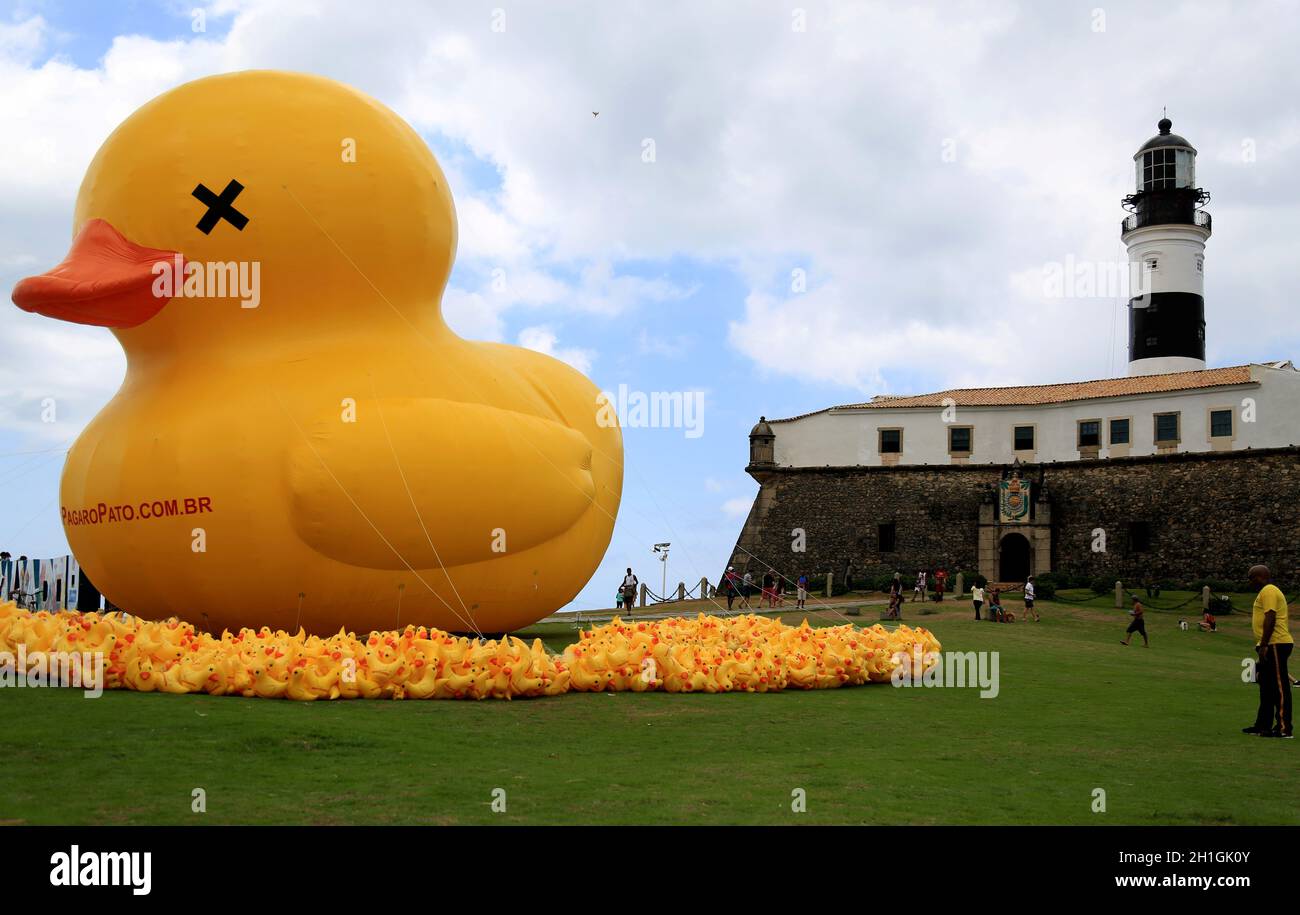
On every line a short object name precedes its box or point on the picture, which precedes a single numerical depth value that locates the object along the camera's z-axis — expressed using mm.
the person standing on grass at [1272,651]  11094
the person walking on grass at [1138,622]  26222
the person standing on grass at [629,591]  33025
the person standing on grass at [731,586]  33156
